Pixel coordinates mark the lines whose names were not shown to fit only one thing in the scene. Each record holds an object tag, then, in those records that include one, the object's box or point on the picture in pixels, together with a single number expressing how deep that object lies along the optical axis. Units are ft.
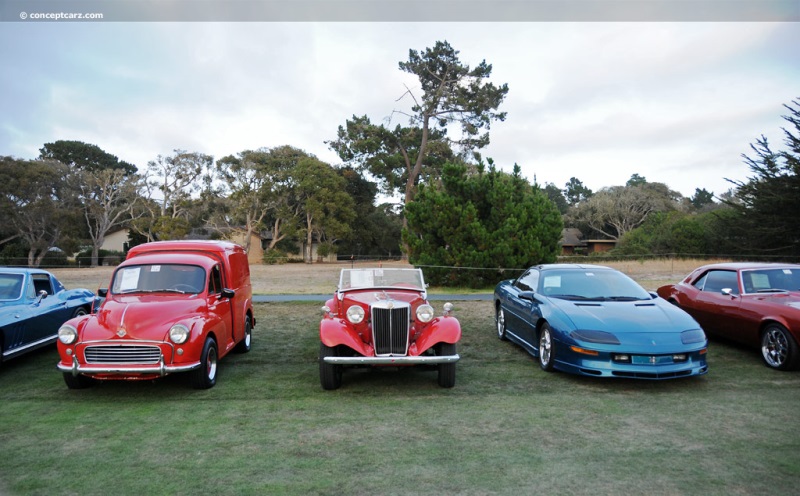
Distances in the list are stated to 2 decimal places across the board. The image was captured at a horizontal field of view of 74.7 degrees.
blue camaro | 20.51
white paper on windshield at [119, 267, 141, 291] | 24.23
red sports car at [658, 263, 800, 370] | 23.13
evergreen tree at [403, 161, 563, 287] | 62.59
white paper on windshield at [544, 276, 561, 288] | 26.61
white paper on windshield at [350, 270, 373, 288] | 25.22
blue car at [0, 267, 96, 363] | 24.03
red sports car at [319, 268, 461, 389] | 20.68
